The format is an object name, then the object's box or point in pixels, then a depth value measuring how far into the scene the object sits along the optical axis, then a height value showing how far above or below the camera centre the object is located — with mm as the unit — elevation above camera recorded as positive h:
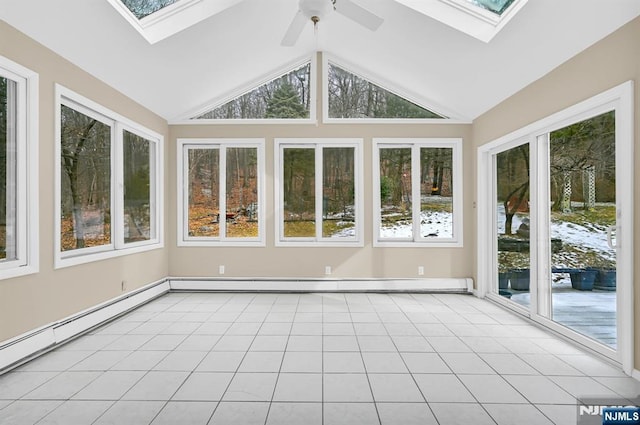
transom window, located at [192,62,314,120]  5609 +1681
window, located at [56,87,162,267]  3516 +341
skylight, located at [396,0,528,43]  3395 +1912
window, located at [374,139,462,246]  5594 +289
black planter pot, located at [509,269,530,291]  4206 -840
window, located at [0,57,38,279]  2832 +349
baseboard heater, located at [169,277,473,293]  5461 -1119
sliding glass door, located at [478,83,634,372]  2725 -118
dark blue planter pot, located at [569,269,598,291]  3188 -634
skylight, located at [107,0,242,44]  3439 +1960
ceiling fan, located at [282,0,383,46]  2834 +1624
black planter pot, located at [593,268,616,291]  2939 -592
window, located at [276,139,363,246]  5613 +318
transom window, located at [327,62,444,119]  5582 +1744
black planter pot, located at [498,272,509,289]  4699 -927
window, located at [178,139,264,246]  5609 +319
